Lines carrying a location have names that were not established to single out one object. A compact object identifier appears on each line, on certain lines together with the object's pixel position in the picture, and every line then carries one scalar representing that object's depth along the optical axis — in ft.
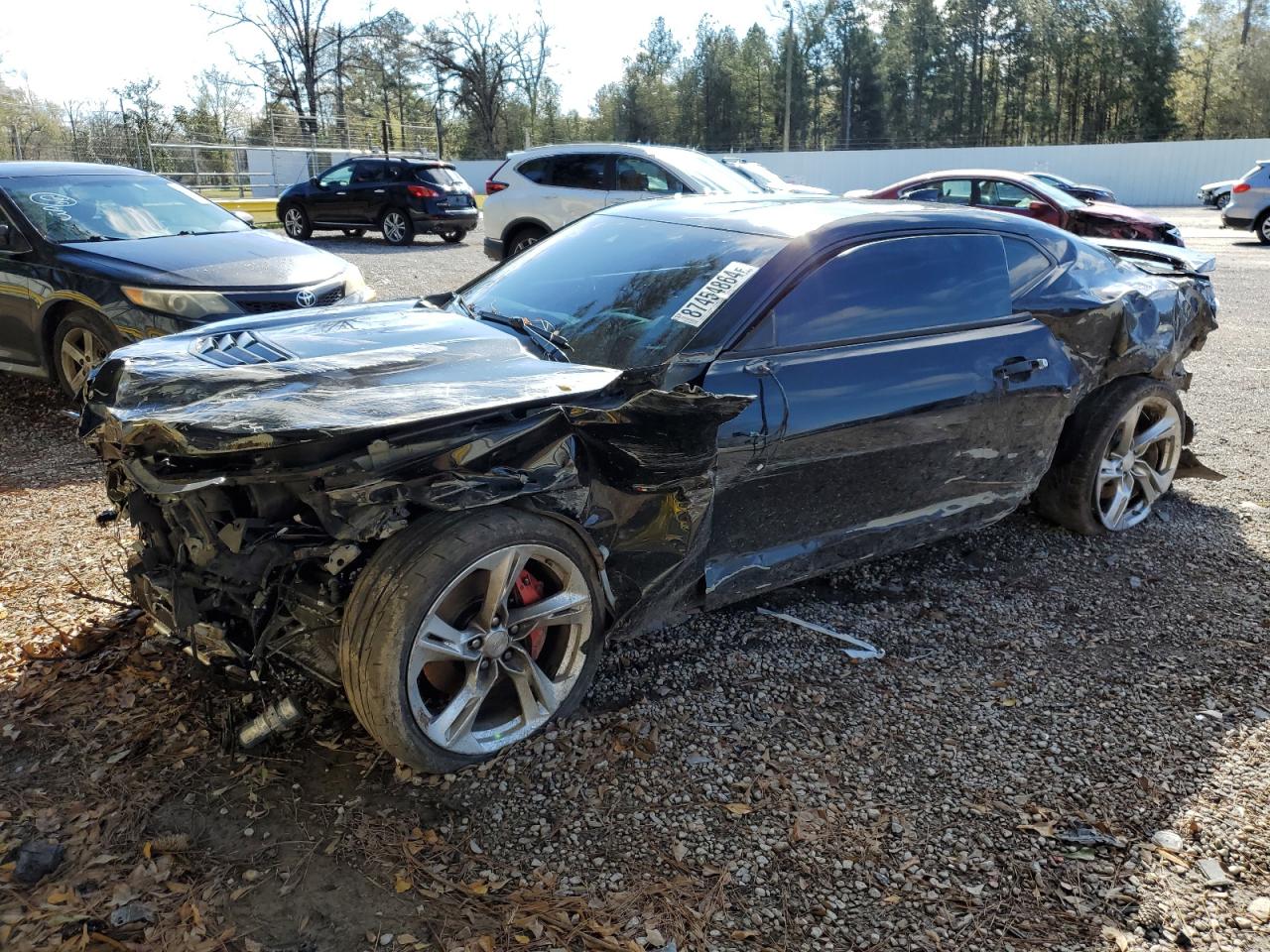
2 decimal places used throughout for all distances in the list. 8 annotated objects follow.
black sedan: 19.48
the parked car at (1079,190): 59.92
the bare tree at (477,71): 173.27
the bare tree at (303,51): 157.99
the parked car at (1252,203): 61.93
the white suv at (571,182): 37.99
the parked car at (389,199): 58.29
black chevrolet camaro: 8.48
